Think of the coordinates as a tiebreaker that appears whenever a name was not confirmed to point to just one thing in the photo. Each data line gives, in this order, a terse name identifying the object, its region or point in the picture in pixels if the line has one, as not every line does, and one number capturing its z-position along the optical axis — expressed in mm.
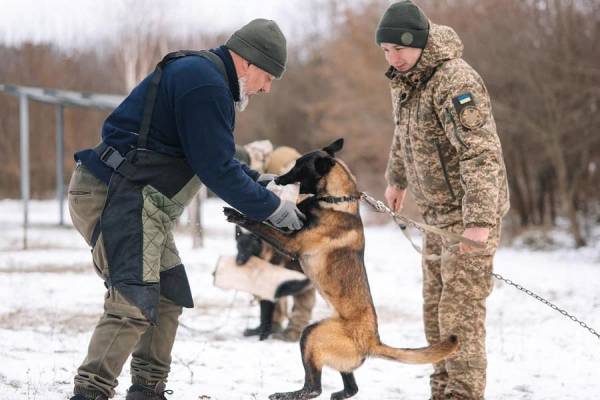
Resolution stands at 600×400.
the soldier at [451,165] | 7195
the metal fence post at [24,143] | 27362
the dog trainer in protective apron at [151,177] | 6145
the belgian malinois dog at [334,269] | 7199
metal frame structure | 27156
